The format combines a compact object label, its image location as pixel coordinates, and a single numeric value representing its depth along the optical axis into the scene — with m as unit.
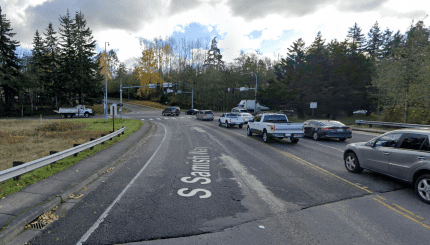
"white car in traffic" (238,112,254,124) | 30.50
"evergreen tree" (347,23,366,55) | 62.70
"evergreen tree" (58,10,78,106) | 50.81
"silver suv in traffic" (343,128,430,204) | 5.32
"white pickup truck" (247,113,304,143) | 13.79
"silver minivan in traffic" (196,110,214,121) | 36.75
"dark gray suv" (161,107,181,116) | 48.09
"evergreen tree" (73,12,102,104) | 51.99
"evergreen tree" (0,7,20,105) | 42.12
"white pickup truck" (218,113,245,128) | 25.66
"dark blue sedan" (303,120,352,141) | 15.18
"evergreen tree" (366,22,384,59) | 60.12
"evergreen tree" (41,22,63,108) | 50.41
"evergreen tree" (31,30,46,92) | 48.91
